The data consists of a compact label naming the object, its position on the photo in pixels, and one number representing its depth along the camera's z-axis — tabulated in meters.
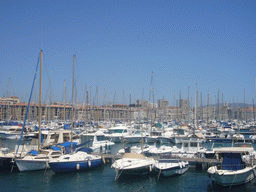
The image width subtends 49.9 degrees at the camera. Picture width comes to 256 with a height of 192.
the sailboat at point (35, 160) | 25.11
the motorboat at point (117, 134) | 50.91
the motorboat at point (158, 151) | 30.94
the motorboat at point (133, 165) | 23.38
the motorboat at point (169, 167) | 23.45
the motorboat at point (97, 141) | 37.16
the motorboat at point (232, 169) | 20.58
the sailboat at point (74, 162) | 24.73
